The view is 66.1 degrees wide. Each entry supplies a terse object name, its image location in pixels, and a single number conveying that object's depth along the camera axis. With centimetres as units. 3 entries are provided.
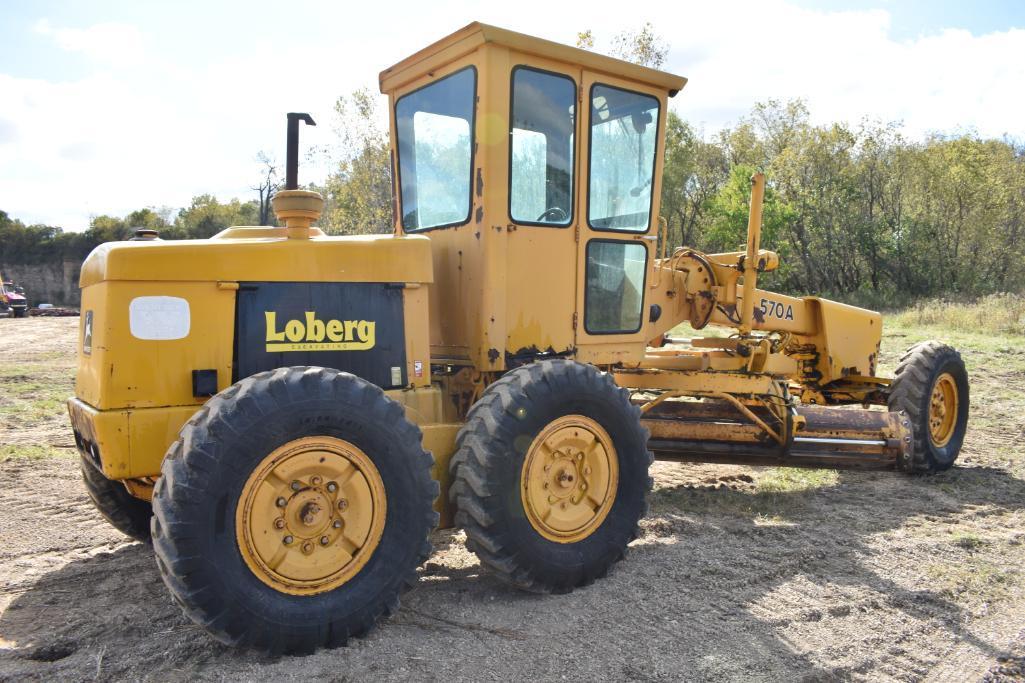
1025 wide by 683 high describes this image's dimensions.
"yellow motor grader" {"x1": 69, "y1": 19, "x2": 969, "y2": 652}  317
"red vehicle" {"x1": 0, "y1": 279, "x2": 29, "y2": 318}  2992
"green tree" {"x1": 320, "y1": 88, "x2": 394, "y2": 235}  2609
